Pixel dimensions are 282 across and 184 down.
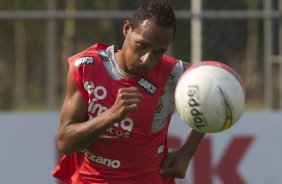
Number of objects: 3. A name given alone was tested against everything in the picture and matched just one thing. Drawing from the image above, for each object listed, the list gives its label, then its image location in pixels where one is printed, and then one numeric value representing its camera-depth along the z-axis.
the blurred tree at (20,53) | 19.37
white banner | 15.43
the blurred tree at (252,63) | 21.56
